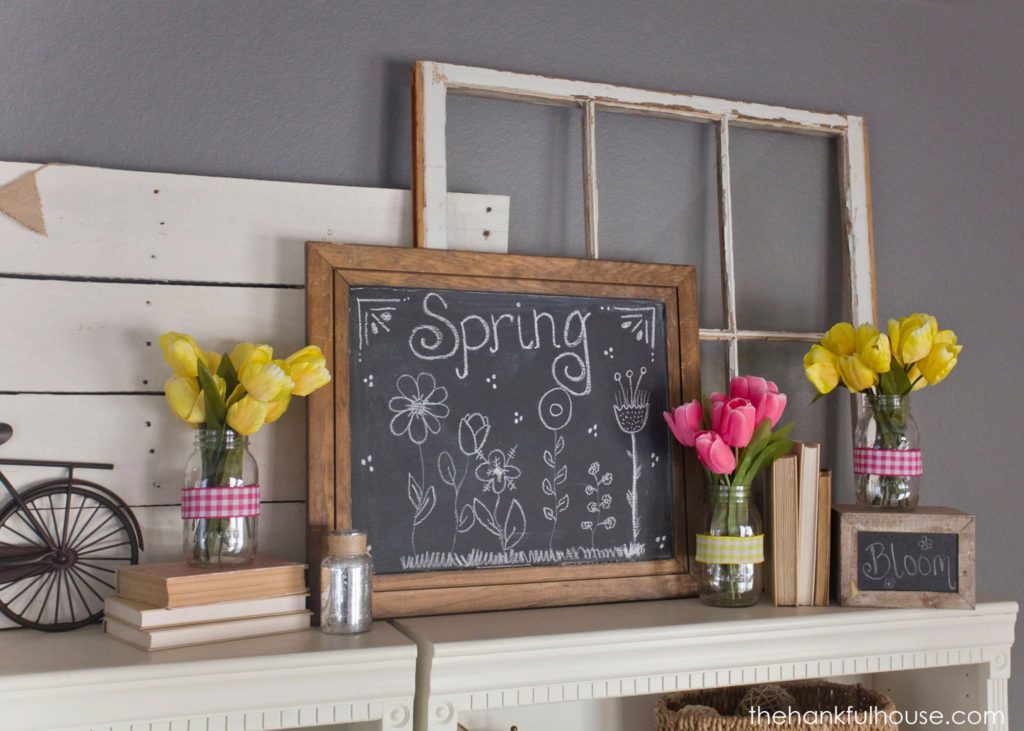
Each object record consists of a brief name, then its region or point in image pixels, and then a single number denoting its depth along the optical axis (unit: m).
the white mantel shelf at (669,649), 1.30
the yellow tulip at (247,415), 1.36
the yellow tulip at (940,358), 1.61
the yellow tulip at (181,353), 1.37
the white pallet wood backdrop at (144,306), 1.40
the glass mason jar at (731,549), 1.53
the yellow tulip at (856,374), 1.61
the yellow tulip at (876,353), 1.60
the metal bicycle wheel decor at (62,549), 1.35
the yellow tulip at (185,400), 1.37
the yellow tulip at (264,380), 1.35
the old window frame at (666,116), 1.58
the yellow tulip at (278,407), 1.39
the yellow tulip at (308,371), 1.38
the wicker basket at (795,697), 1.52
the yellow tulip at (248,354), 1.37
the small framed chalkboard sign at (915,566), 1.56
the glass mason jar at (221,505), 1.35
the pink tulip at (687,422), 1.56
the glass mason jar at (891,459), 1.62
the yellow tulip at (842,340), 1.68
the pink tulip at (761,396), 1.56
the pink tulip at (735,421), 1.51
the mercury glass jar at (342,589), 1.33
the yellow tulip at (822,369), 1.63
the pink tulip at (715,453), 1.52
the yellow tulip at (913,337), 1.60
